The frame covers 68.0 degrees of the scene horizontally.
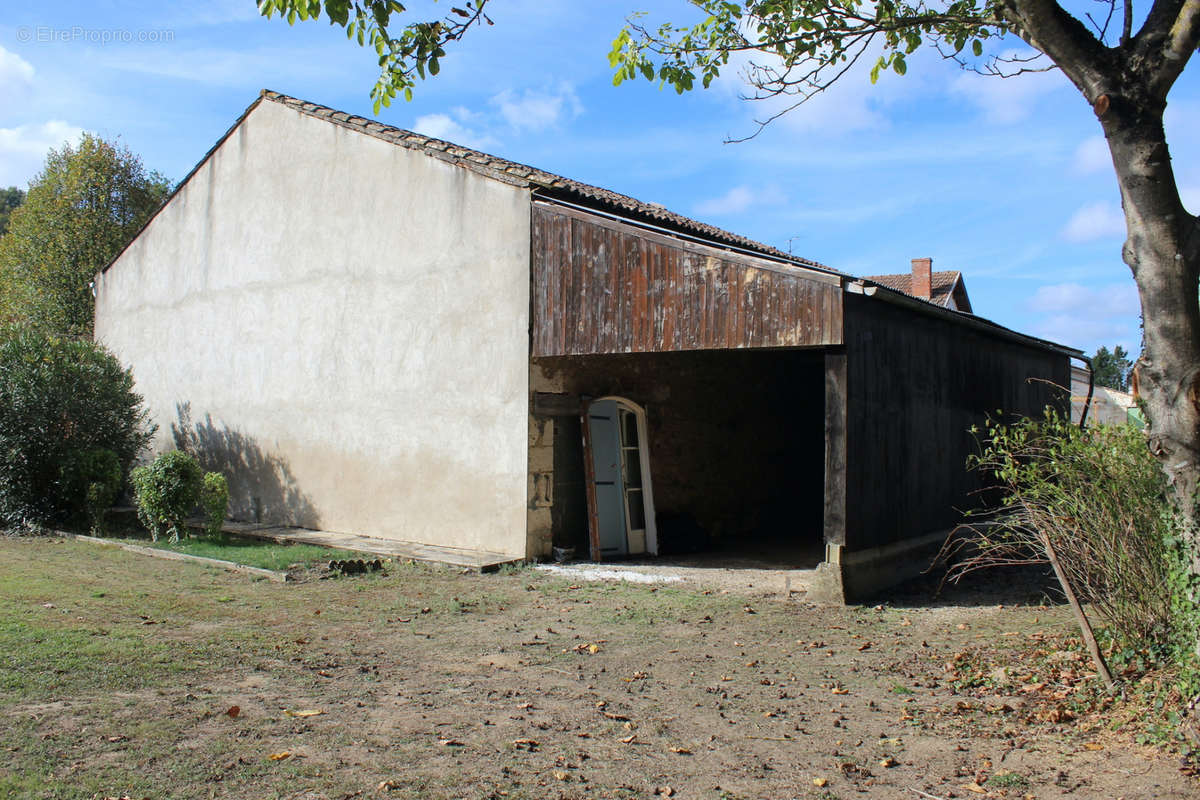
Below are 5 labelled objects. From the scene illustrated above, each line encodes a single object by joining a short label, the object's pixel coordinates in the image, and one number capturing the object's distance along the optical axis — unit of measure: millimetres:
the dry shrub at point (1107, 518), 5051
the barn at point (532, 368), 8758
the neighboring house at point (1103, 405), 26781
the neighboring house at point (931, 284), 32438
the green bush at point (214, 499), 11633
